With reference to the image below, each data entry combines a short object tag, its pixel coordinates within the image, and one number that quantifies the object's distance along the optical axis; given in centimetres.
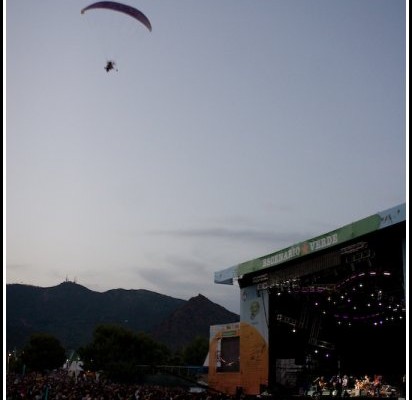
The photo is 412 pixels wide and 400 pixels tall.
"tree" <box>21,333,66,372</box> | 7950
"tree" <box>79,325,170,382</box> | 7294
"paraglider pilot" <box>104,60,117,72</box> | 2397
